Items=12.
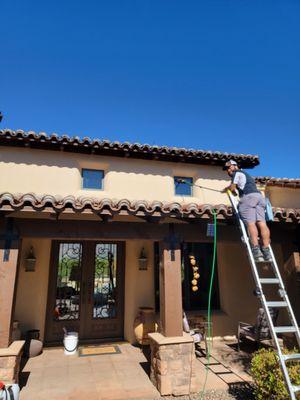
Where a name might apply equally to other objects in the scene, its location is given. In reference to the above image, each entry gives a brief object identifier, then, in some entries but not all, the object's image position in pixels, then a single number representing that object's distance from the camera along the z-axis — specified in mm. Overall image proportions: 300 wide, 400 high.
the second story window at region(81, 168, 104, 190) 9508
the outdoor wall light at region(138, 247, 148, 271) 8531
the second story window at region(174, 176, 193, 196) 10219
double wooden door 8195
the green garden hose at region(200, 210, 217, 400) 5132
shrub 3823
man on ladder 4461
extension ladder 3235
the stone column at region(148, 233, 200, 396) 5176
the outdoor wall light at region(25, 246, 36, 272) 7914
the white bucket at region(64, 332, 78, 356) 7242
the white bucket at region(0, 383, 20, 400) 3895
